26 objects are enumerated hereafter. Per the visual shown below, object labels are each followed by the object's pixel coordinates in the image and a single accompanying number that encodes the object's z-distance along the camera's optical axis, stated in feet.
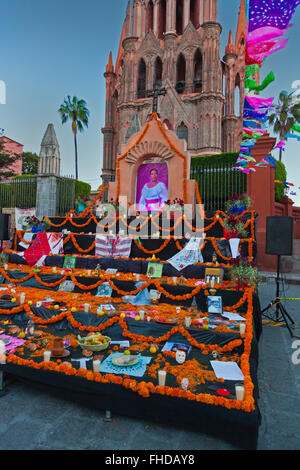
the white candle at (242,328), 18.00
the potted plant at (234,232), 30.53
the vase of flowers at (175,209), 41.04
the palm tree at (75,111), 131.13
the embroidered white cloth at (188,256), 30.07
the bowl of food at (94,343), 16.14
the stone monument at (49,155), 57.77
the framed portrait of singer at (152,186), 48.88
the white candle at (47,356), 14.37
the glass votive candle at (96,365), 13.34
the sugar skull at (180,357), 15.30
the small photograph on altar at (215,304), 23.62
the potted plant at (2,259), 34.16
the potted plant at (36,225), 41.75
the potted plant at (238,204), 37.99
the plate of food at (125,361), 14.28
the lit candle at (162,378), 12.49
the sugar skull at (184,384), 12.21
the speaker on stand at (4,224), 38.88
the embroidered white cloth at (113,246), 34.17
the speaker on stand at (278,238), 26.37
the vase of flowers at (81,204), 47.55
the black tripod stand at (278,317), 25.07
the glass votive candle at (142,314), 20.65
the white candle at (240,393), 11.19
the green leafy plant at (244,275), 24.04
